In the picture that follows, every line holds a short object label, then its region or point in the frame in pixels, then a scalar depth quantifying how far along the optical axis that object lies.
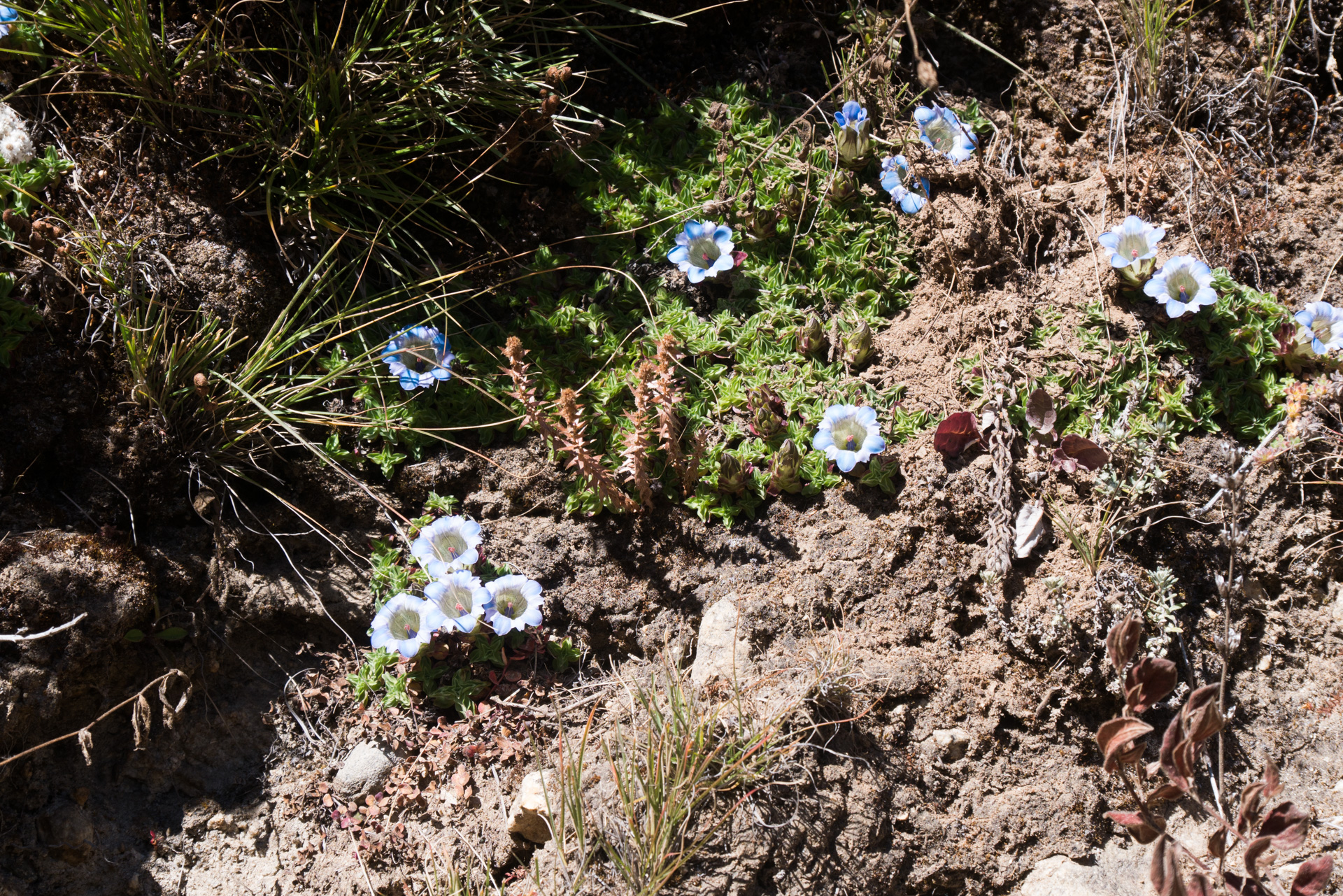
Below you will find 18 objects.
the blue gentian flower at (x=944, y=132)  3.46
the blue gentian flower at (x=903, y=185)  3.36
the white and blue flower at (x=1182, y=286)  2.93
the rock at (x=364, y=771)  2.82
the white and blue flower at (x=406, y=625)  2.78
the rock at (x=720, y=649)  2.78
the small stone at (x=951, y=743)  2.68
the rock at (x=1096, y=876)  2.51
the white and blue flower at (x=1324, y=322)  2.89
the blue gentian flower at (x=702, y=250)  3.27
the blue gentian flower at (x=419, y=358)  3.18
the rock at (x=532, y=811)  2.58
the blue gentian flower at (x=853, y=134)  3.45
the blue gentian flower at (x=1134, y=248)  3.06
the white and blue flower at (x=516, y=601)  2.83
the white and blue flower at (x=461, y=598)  2.80
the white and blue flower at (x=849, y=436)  2.89
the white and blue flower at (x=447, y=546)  2.89
